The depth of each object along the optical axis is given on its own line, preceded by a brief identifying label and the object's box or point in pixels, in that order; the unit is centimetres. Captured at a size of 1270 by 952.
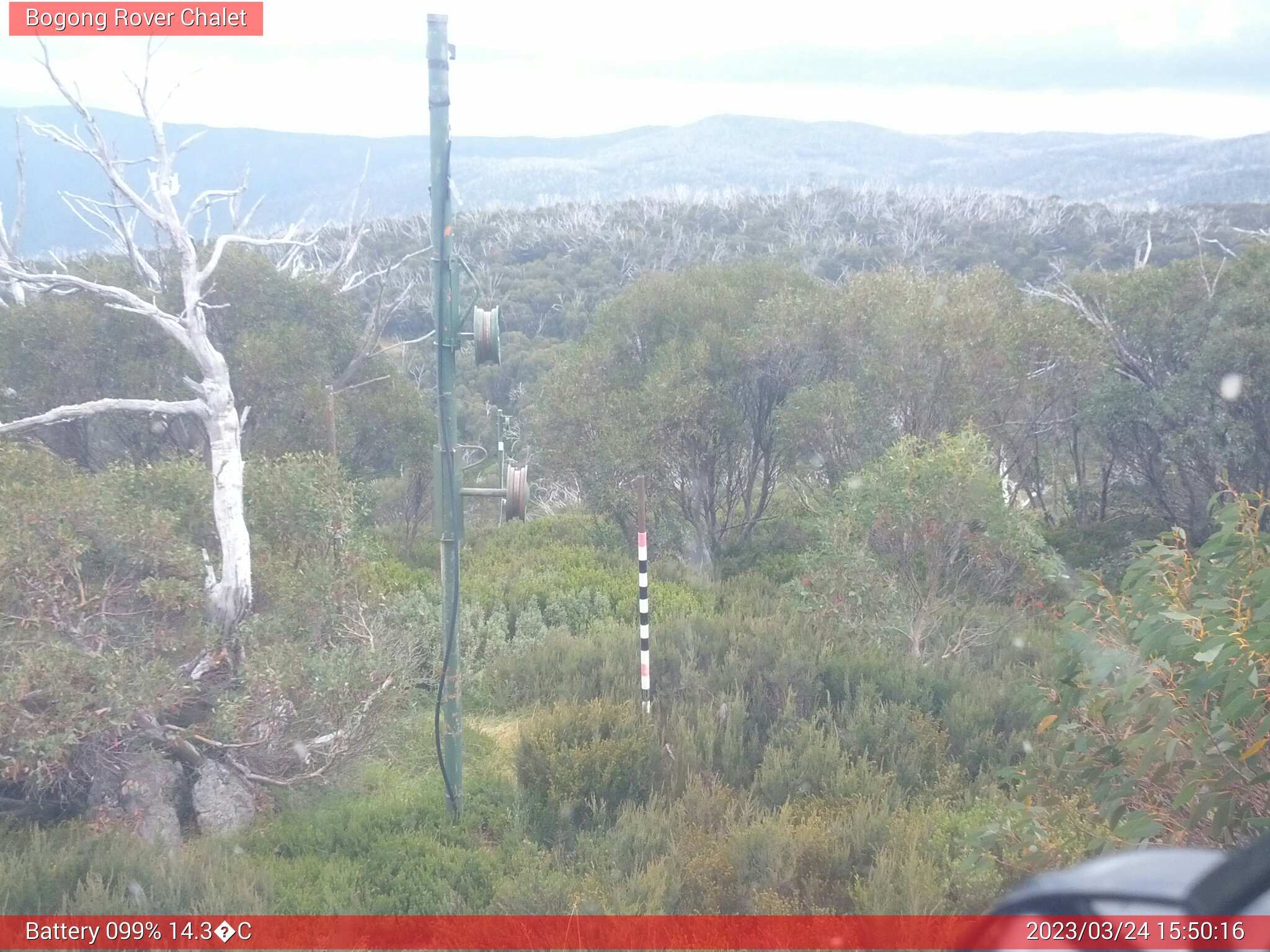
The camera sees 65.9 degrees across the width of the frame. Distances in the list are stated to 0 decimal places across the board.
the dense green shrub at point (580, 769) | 604
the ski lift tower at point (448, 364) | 549
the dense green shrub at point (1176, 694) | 308
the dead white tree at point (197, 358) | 719
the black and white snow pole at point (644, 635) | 762
